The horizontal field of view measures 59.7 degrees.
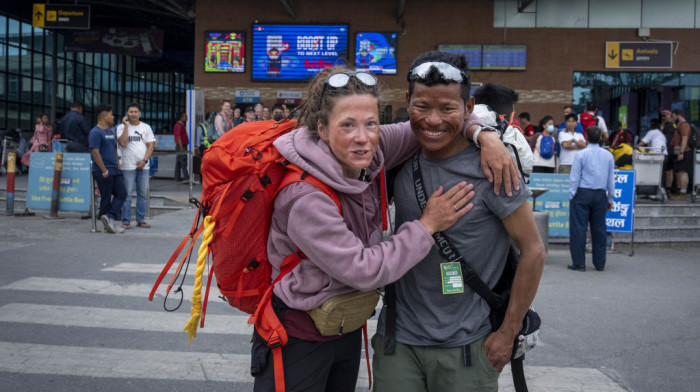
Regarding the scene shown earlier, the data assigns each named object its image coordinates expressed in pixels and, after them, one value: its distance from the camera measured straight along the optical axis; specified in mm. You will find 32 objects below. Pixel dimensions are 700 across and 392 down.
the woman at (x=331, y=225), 1925
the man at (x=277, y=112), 11297
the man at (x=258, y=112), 13617
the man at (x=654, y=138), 15531
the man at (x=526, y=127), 13870
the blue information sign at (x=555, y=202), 10758
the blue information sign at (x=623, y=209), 10164
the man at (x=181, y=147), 19561
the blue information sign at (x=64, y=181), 11359
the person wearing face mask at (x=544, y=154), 12938
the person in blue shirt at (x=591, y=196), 8852
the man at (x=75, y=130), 12898
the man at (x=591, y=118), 13326
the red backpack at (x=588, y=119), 13344
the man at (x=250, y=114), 12562
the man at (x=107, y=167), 10477
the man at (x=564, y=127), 13431
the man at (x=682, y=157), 14953
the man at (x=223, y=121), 12422
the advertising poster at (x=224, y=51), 20000
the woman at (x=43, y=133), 20531
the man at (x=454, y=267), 2139
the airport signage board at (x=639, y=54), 19281
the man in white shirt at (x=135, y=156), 10875
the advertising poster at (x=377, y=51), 19625
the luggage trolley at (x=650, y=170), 13992
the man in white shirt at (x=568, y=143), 12723
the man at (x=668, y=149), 15562
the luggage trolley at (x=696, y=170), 14746
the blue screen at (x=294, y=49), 19734
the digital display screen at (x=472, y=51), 19438
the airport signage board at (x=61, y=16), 20875
